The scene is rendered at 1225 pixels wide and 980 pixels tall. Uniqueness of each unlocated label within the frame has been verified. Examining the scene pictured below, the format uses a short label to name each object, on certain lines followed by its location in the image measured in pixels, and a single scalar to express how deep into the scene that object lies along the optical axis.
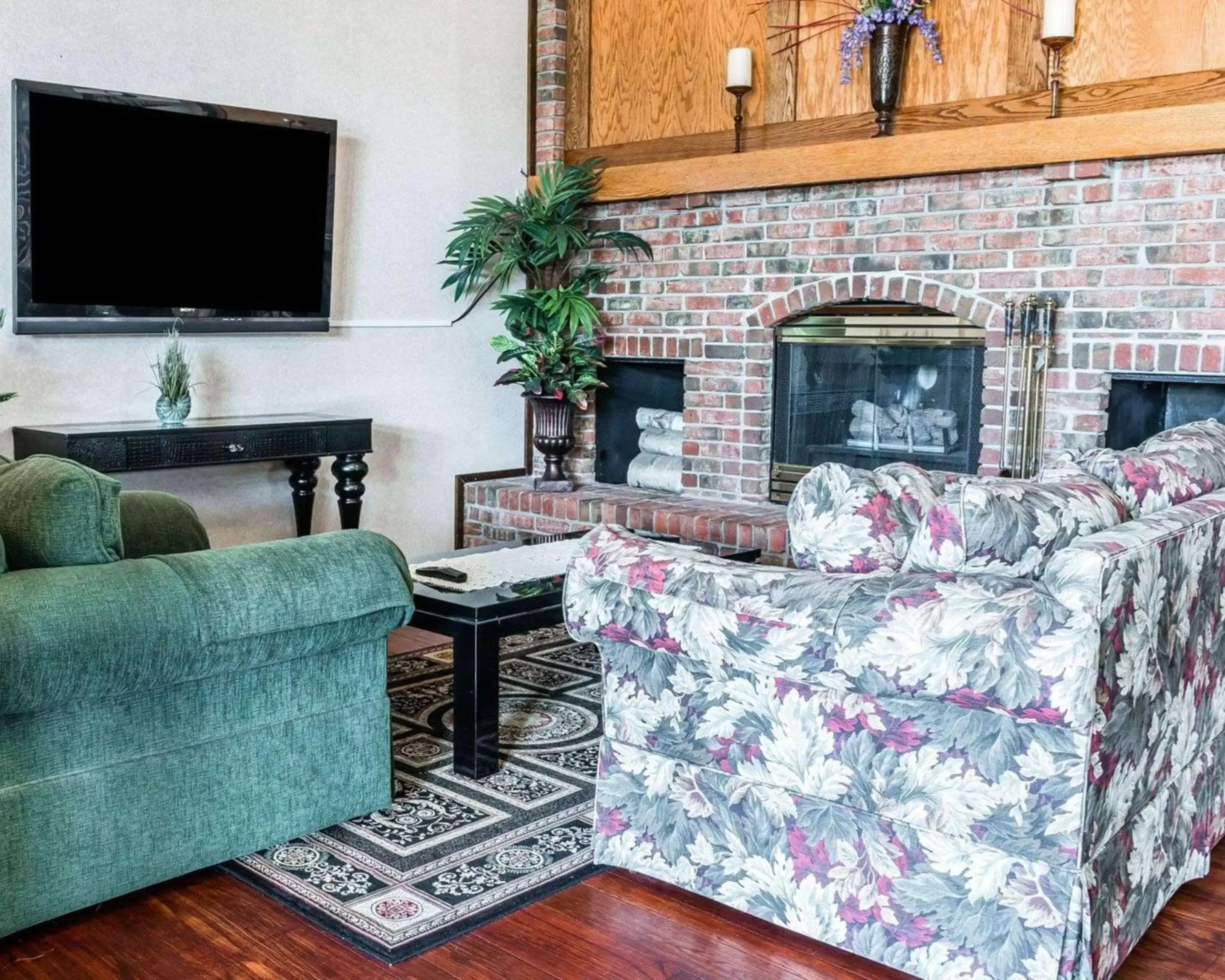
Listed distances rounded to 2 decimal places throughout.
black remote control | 3.43
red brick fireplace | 3.97
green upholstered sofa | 2.13
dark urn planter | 5.36
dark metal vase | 4.49
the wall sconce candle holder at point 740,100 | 4.96
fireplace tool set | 4.20
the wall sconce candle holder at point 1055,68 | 4.14
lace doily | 3.44
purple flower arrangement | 4.45
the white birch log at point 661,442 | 5.46
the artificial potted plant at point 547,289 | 5.23
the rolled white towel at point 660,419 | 5.51
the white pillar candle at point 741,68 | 4.90
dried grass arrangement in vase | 4.30
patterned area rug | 2.36
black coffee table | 2.99
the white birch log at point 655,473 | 5.42
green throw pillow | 2.24
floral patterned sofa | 1.91
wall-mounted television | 4.09
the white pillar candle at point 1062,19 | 4.03
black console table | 3.96
